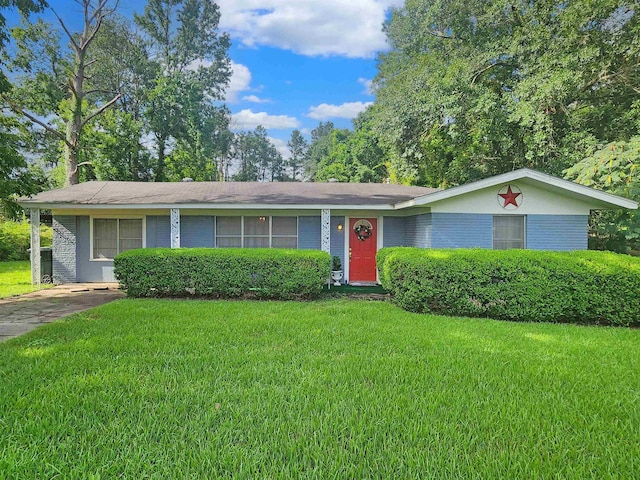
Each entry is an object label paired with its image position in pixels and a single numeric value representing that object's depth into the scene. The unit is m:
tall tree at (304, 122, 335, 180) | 56.53
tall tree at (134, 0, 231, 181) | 23.80
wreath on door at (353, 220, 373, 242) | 11.45
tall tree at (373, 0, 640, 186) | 12.42
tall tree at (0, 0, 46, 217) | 7.45
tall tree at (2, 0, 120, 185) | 16.44
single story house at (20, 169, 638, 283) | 9.41
